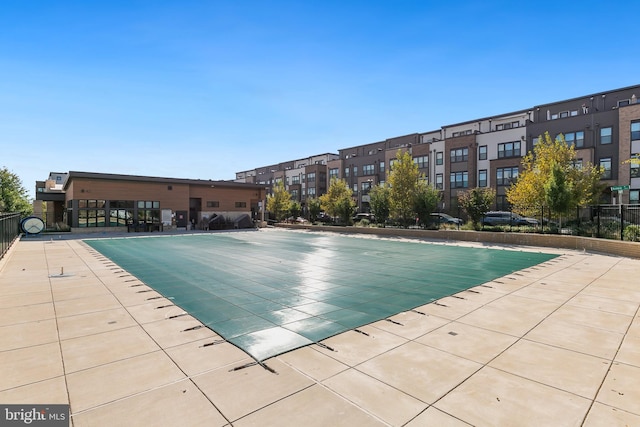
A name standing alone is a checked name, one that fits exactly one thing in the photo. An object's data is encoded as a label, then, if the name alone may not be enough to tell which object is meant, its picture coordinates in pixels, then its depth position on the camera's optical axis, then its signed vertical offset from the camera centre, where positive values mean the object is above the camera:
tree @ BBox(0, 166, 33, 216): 53.34 +3.18
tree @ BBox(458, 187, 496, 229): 25.52 -0.09
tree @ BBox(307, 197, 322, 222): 44.66 -0.35
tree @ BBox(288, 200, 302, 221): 48.59 -0.50
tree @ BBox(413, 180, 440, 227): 28.62 +0.04
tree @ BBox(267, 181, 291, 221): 47.75 +0.42
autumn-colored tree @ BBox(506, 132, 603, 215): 22.36 +1.56
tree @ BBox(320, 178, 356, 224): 37.00 +0.39
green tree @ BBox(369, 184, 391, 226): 32.59 +0.08
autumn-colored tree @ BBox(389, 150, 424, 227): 30.66 +1.72
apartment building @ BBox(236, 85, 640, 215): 34.62 +7.58
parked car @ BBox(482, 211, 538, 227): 32.44 -1.77
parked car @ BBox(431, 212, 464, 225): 29.08 -1.77
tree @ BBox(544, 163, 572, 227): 20.81 +0.61
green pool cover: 6.58 -2.41
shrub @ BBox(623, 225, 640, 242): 16.56 -1.66
